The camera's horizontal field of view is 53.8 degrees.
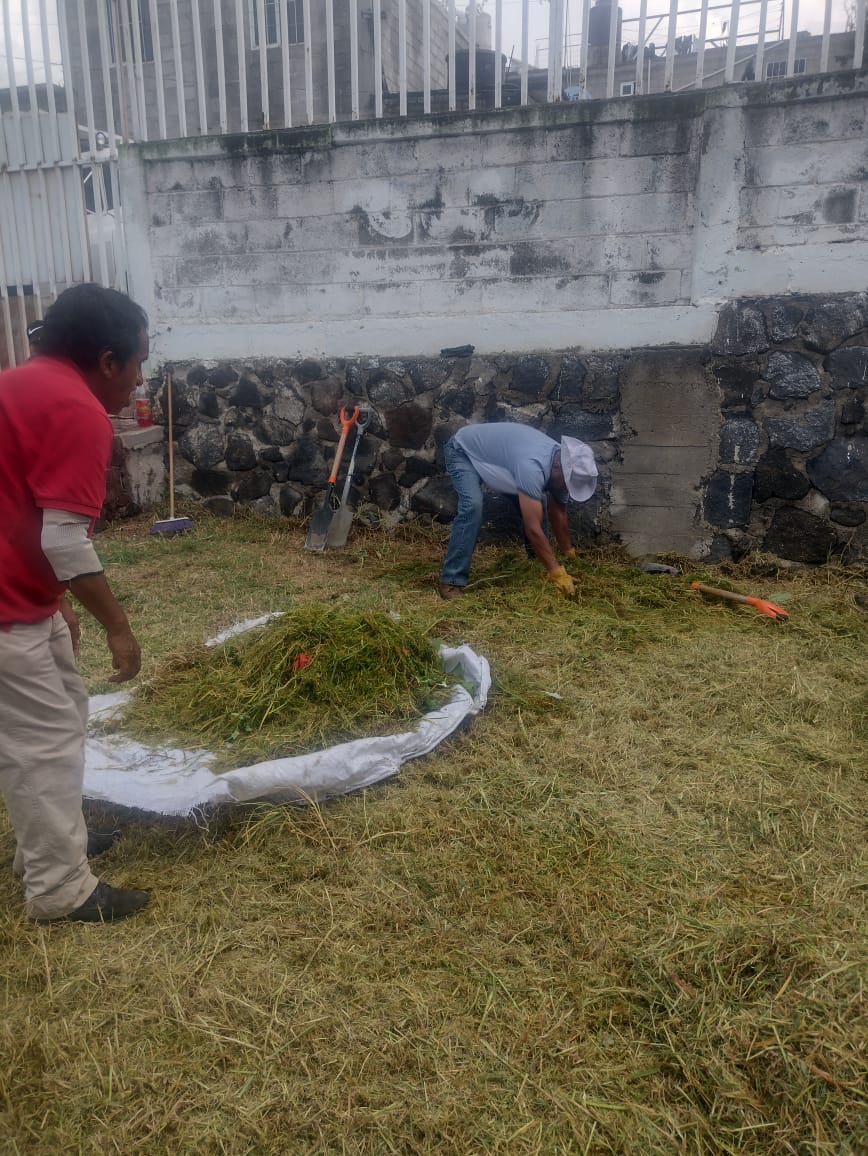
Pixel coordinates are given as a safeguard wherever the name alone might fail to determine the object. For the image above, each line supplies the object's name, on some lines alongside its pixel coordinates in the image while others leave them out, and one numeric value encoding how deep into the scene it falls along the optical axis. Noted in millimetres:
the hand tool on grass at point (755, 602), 4292
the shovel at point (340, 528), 5777
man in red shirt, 1862
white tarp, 2502
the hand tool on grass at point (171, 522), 6004
